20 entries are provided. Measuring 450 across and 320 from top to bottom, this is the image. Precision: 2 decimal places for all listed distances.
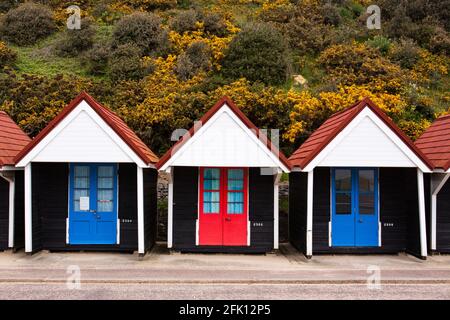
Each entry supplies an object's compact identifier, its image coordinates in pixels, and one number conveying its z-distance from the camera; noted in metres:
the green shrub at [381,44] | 26.12
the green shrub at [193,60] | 22.55
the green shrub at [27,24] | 27.81
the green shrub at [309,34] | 26.00
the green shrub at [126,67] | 22.67
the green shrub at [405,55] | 25.30
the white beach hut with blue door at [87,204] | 12.70
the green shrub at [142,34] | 25.05
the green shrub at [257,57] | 21.94
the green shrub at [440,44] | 26.95
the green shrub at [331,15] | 29.48
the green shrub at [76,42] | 26.46
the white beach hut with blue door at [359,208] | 12.73
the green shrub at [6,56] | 24.08
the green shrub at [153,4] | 30.64
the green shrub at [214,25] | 26.33
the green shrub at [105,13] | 29.92
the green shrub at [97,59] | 24.08
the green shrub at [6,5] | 31.16
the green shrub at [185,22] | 26.50
